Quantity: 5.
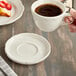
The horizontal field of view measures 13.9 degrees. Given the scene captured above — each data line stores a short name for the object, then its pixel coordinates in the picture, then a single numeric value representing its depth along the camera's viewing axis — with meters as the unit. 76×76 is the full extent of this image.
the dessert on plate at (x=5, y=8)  1.05
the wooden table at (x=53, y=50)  0.88
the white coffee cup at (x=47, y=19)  0.90
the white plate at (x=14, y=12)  1.03
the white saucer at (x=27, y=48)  0.89
